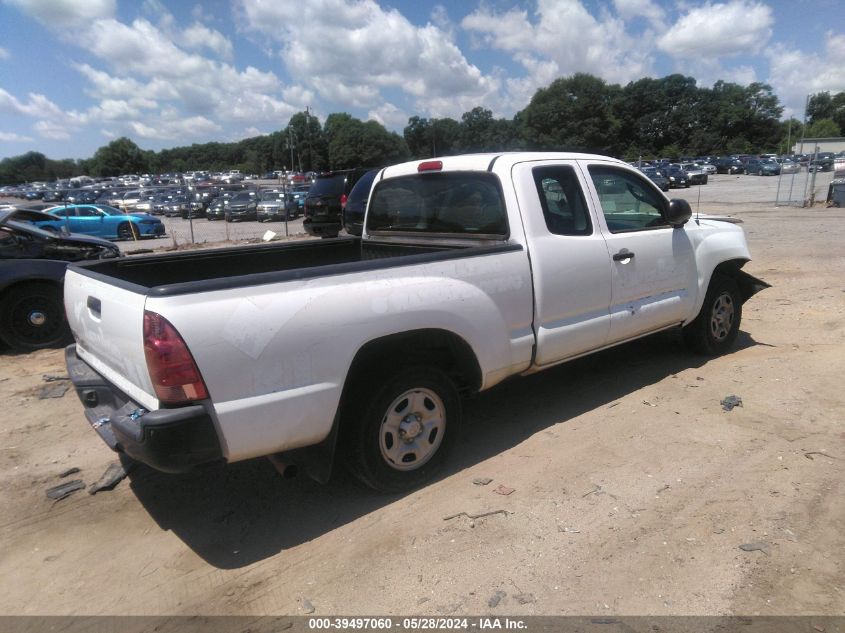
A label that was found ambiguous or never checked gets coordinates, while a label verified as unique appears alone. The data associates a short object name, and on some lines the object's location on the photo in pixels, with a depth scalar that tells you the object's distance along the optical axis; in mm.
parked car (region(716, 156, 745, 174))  63094
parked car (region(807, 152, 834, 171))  45312
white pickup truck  2689
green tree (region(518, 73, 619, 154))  100125
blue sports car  21438
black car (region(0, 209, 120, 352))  6820
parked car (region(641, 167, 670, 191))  36188
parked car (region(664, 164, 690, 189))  42812
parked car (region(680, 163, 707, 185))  42894
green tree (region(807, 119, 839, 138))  98000
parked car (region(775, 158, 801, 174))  50559
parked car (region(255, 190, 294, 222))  28016
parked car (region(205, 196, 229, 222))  30719
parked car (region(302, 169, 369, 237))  15742
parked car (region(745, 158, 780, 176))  55222
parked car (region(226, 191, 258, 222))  28062
